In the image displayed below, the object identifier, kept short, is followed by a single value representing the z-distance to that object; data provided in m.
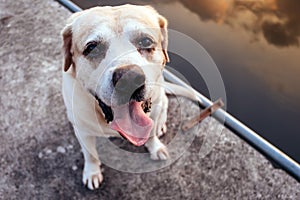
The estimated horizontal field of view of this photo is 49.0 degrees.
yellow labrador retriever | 0.43
